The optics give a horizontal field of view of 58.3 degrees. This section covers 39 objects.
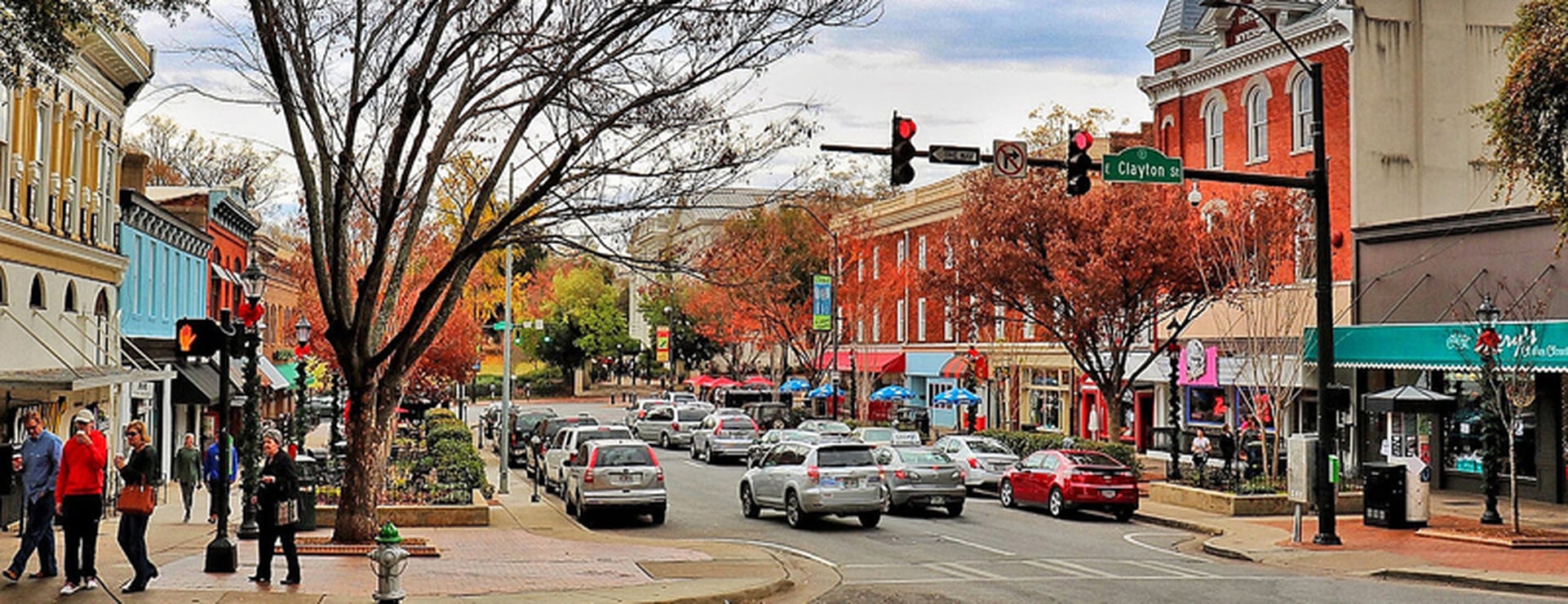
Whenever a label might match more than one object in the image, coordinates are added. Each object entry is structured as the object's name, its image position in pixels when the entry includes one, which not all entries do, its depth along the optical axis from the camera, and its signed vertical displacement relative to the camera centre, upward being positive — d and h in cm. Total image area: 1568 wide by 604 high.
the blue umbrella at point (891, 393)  5875 -45
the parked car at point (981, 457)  3325 -177
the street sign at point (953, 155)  1872 +306
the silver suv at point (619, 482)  2558 -184
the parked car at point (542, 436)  3469 -154
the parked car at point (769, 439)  3576 -162
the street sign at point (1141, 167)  2012 +312
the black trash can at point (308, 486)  2136 -167
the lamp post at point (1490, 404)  2252 -30
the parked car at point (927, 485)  2748 -201
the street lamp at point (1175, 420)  3096 -79
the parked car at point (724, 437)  4391 -173
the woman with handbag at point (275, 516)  1521 -150
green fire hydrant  1274 -171
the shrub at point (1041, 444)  3394 -156
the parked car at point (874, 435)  3894 -147
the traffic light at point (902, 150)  1789 +298
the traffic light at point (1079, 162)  1908 +302
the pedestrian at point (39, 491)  1414 -117
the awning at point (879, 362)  6738 +97
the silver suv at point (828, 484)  2462 -181
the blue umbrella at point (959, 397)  5067 -53
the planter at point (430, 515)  2300 -226
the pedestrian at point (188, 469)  2412 -157
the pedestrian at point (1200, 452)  3158 -161
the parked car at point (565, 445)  3112 -144
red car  2725 -196
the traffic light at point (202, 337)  1677 +50
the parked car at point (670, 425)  5134 -163
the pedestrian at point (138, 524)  1407 -147
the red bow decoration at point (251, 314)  1794 +83
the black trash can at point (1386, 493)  2412 -186
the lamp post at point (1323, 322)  2142 +97
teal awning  2703 +85
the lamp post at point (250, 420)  1773 -53
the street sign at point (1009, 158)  1919 +307
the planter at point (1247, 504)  2717 -233
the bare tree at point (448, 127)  1797 +338
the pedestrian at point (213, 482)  1649 -166
